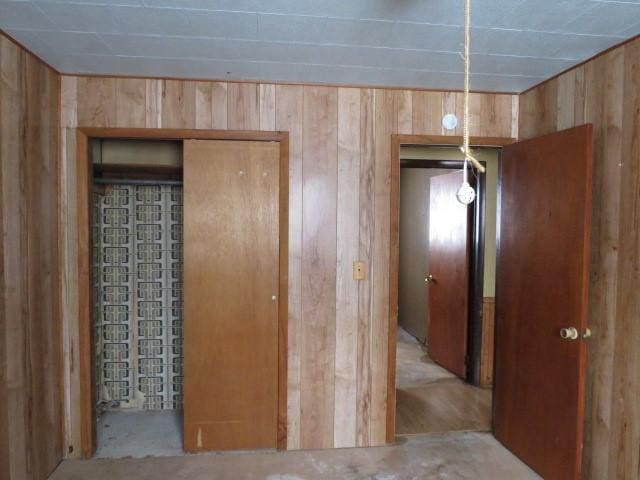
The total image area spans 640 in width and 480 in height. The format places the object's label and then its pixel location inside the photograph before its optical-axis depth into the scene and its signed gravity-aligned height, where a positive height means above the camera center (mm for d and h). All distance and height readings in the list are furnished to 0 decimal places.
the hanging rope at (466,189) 1373 +118
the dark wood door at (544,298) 2205 -385
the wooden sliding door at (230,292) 2738 -408
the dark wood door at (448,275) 4129 -470
